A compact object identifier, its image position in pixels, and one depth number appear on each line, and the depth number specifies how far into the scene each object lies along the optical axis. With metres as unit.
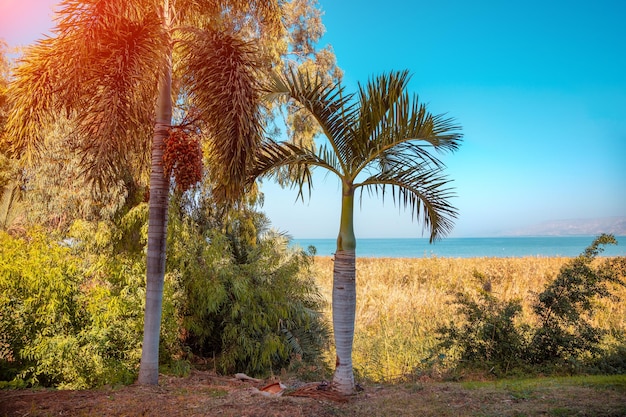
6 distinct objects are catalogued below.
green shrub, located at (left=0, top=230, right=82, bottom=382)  6.94
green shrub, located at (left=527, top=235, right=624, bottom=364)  8.77
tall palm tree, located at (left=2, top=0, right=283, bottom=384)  5.58
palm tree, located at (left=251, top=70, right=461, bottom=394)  6.02
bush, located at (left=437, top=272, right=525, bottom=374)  8.88
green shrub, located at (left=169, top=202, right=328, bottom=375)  9.23
